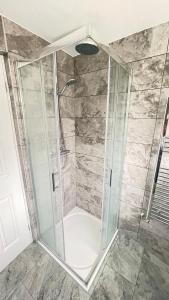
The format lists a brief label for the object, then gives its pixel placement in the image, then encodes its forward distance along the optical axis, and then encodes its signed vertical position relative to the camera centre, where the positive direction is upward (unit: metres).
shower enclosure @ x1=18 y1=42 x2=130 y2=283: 1.15 -0.36
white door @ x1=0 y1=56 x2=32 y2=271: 1.21 -0.77
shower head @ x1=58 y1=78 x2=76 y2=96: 1.60 +0.37
